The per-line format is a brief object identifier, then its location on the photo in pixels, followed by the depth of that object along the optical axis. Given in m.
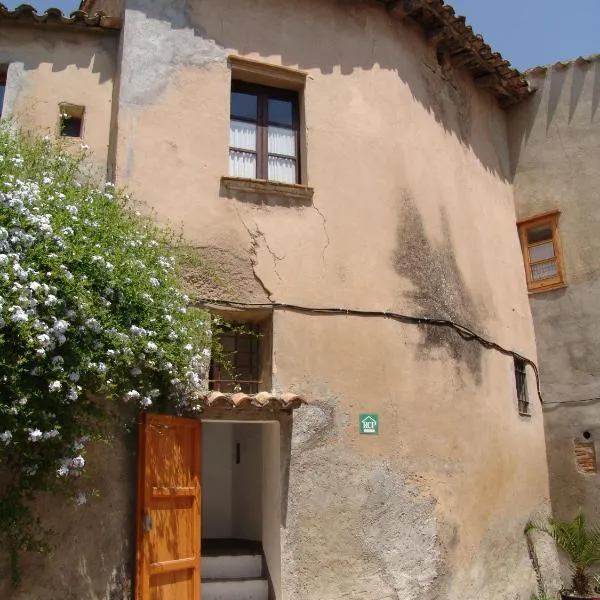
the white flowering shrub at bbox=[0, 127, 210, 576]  5.92
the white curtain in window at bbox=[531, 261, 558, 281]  12.54
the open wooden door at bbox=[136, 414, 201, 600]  7.26
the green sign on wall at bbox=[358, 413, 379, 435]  8.77
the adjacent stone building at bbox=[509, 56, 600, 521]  11.70
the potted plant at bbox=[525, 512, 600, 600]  10.50
